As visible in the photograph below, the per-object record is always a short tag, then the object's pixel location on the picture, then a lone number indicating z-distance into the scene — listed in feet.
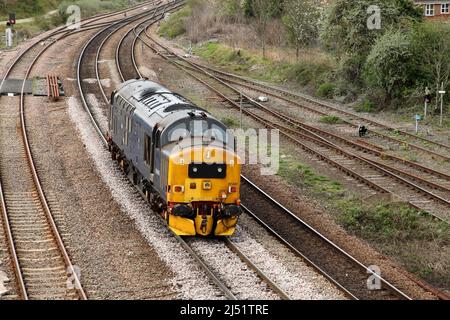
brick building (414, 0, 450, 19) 189.26
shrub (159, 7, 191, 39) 207.72
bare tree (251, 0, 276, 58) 179.40
